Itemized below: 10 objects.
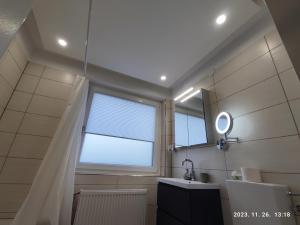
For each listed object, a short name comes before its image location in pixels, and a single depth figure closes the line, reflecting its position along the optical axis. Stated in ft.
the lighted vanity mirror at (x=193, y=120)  5.66
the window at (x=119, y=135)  6.41
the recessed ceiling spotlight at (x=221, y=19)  4.46
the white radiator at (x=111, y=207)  4.91
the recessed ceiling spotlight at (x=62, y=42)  5.54
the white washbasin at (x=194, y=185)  4.12
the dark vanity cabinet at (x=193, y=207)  3.99
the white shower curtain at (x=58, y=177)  3.20
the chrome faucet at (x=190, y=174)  5.59
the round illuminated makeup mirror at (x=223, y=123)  4.64
